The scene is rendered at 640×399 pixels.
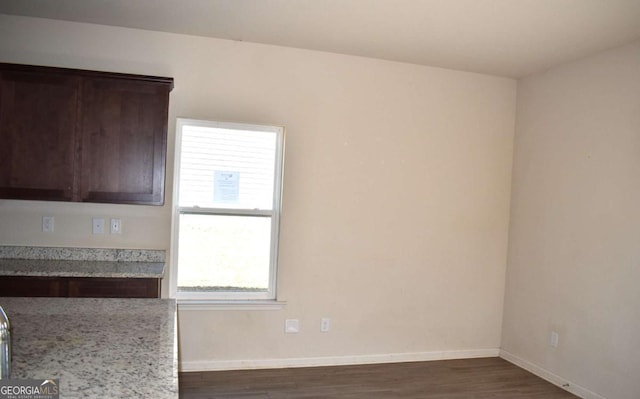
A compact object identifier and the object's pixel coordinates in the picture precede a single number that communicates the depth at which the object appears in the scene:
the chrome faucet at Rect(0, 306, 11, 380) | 0.99
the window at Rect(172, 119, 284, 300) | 3.73
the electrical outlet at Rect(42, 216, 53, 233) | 3.46
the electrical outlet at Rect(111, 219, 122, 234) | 3.57
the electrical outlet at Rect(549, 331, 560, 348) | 3.91
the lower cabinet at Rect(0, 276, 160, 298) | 2.96
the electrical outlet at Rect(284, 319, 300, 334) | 3.95
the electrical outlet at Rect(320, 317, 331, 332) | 4.04
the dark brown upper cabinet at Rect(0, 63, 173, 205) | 3.16
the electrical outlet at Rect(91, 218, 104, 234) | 3.54
